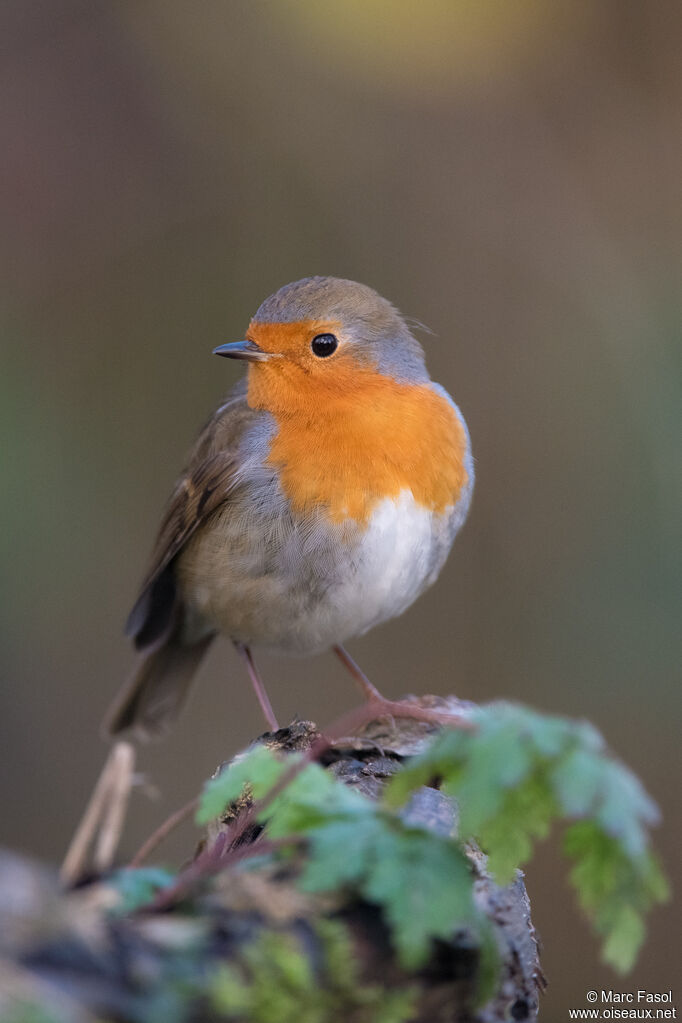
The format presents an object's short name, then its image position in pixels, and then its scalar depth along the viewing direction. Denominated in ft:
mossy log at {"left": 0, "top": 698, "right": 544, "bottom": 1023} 8.32
